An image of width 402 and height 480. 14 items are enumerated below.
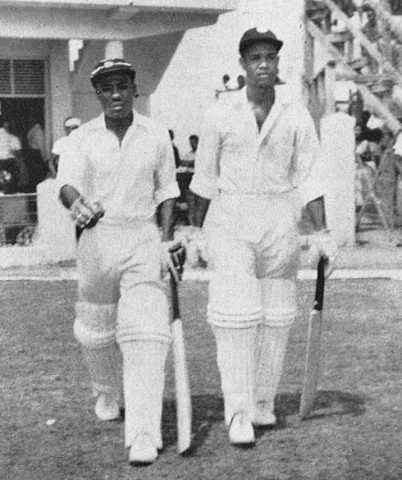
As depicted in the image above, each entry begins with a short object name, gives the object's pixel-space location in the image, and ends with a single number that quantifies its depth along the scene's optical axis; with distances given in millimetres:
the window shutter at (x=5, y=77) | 16484
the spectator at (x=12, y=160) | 14992
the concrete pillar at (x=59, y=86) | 16672
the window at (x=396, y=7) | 13828
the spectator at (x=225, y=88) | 18625
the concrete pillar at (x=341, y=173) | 13109
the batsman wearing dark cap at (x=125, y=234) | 4602
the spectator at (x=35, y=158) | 15739
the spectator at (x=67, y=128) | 13984
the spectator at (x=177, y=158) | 15190
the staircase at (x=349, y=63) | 13469
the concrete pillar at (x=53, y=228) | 12062
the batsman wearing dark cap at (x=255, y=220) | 4770
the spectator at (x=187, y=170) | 14913
